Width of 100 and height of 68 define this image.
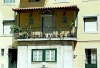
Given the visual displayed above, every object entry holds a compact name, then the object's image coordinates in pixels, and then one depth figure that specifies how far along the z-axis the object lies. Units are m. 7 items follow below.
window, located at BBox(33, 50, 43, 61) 29.55
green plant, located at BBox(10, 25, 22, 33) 30.55
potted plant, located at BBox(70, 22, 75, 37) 29.20
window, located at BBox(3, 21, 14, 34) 32.09
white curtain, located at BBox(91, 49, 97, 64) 29.66
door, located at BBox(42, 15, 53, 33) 30.86
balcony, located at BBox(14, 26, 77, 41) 29.30
